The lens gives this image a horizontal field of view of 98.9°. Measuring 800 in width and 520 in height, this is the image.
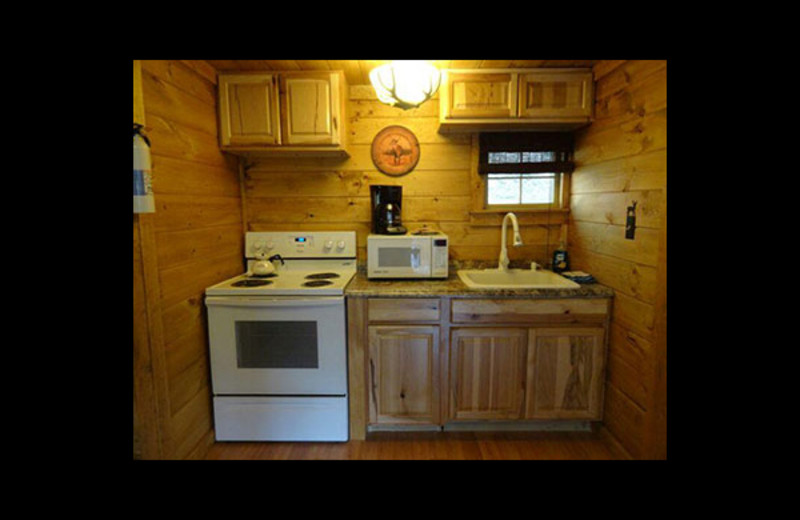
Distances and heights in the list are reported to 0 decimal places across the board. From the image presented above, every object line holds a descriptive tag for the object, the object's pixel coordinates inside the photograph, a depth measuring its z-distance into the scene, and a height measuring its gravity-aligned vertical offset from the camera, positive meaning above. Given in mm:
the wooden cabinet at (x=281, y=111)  2000 +725
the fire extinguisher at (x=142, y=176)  1188 +209
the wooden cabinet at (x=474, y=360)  1854 -703
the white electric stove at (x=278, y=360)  1820 -680
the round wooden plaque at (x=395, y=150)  2311 +562
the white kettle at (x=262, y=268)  2119 -208
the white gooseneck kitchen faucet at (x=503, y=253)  2165 -136
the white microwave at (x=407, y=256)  2047 -137
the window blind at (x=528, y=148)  2268 +553
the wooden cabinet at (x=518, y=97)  1989 +793
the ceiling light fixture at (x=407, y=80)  1505 +685
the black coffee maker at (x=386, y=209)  2172 +154
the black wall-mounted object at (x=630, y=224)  1646 +33
